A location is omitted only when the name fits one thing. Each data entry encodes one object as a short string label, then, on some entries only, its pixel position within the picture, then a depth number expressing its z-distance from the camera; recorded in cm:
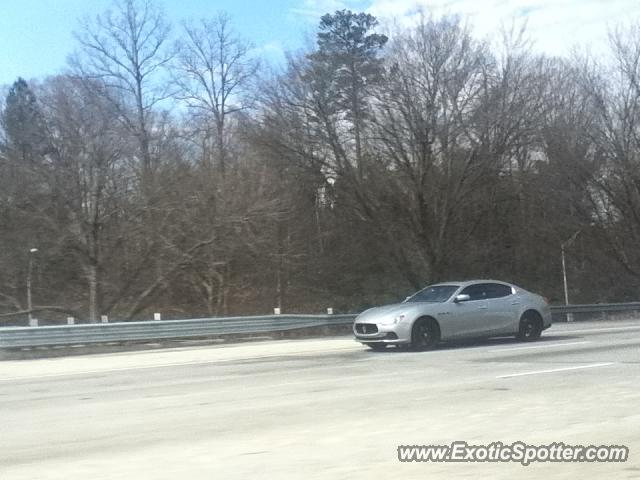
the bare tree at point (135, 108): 3428
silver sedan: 1714
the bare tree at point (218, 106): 4534
